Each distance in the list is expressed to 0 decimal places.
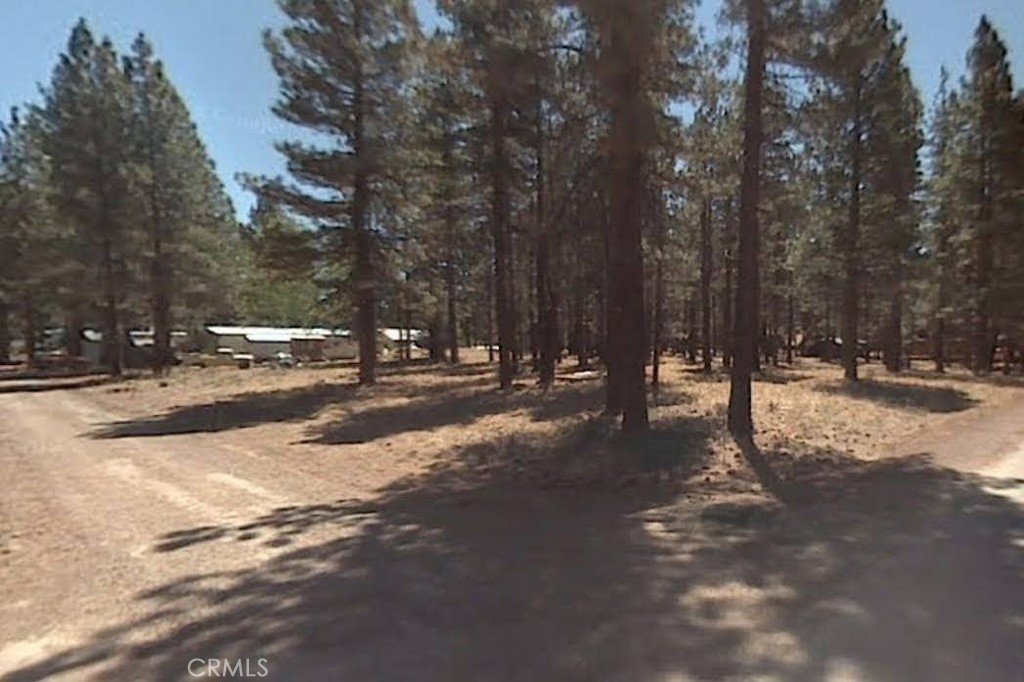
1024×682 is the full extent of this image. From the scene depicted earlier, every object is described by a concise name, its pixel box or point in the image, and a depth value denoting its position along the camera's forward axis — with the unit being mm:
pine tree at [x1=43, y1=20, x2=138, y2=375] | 32844
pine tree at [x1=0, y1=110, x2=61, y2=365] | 36281
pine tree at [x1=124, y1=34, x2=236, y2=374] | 34875
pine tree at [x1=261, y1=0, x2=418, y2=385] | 23594
